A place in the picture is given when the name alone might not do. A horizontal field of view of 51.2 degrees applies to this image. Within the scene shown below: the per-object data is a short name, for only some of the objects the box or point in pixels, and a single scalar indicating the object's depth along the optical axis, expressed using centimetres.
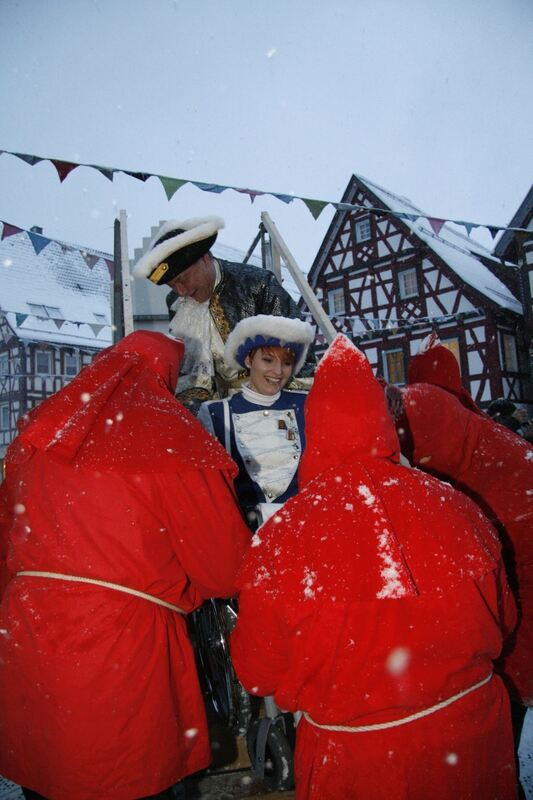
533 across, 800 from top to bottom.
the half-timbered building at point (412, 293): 1666
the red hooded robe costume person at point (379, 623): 128
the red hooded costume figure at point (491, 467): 213
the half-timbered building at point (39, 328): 2183
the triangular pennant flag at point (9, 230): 668
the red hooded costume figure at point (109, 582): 151
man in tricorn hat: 331
